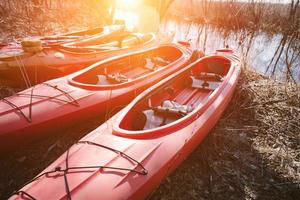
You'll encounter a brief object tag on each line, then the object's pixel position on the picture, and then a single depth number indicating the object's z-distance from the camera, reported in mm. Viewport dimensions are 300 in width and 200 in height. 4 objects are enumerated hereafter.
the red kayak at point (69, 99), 3176
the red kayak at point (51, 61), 4527
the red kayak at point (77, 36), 5188
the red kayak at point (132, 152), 2217
